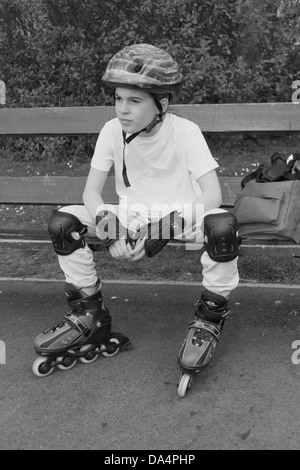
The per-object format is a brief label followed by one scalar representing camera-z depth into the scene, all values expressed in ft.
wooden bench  11.15
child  8.77
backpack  9.20
